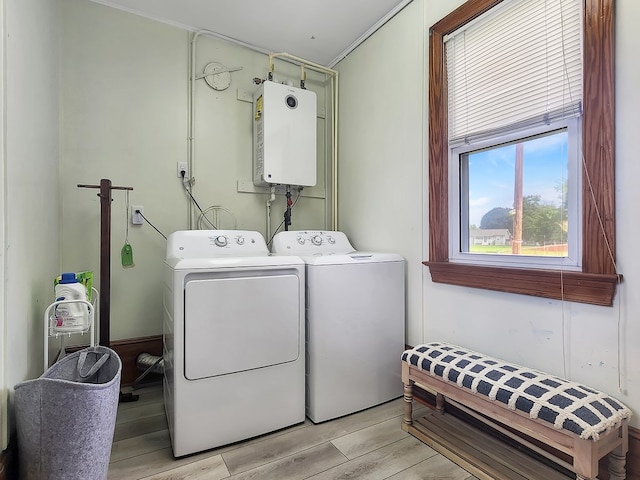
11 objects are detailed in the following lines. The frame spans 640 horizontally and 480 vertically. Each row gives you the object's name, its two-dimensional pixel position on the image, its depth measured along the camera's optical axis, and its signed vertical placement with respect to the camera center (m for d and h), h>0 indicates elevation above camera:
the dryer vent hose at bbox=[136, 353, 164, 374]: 2.11 -0.78
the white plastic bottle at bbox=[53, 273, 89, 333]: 1.40 -0.29
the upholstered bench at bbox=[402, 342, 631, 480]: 1.06 -0.59
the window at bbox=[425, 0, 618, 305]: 1.27 +0.42
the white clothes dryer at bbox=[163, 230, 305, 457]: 1.48 -0.51
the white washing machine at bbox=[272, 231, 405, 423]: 1.78 -0.51
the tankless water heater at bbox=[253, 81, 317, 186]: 2.37 +0.79
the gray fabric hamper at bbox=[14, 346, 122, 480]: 1.07 -0.62
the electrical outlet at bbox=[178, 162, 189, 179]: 2.31 +0.52
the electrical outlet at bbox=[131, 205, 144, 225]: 2.19 +0.18
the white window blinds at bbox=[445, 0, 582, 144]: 1.38 +0.82
